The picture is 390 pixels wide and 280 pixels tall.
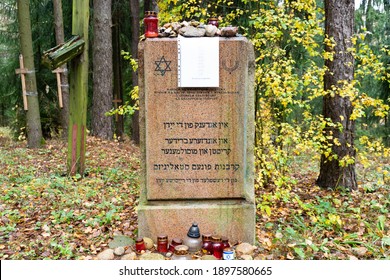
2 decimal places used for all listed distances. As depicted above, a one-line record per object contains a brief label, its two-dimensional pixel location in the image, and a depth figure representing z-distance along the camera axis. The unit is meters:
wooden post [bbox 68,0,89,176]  7.03
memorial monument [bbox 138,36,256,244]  4.17
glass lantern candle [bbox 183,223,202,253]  4.07
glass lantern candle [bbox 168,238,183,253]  4.09
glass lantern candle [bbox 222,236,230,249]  4.16
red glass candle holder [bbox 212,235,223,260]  3.99
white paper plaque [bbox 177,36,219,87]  4.14
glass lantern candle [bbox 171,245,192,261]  3.92
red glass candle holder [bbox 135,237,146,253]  4.08
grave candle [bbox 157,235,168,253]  4.11
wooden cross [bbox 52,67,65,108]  10.91
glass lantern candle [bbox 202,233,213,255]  4.04
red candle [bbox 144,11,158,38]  4.17
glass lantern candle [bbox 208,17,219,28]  4.57
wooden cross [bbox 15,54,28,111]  9.91
